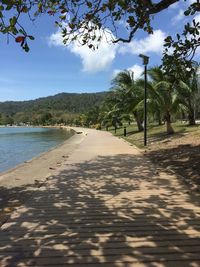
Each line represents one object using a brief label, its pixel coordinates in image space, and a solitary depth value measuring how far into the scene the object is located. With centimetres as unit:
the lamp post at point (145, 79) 1213
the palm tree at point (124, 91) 2263
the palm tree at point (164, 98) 1406
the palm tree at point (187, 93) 1393
